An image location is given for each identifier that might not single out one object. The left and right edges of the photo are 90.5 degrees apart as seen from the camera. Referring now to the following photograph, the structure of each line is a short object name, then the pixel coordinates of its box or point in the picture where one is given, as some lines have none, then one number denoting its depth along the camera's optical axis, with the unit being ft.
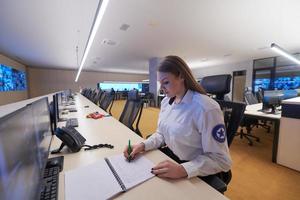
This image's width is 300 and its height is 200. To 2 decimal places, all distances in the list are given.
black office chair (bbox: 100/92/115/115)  11.26
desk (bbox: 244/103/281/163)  7.25
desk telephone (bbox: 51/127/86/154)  3.44
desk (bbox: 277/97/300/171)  6.56
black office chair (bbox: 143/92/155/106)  25.59
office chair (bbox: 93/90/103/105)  16.86
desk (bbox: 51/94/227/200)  1.96
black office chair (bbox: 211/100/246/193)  3.27
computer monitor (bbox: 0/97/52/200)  1.13
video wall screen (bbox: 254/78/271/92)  25.91
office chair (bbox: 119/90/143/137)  6.58
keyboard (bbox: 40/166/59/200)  1.89
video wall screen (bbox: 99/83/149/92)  43.57
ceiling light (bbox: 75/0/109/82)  6.45
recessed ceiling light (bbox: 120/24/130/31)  11.96
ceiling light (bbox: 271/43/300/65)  10.00
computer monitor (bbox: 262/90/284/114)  8.29
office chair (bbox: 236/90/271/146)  9.75
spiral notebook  1.98
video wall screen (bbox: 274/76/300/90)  22.71
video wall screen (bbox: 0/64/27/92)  20.40
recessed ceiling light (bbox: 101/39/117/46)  15.56
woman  2.44
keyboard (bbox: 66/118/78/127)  5.82
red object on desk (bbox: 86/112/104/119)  7.06
